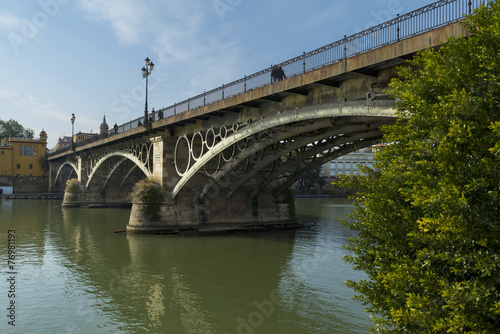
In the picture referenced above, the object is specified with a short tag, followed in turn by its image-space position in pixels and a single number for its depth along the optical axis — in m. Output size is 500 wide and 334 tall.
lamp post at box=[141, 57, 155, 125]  25.86
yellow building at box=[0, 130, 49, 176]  78.06
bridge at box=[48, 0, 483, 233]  12.41
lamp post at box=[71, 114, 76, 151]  53.41
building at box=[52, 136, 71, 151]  122.44
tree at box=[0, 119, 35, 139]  102.81
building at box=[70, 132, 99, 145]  114.00
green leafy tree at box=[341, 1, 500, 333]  4.33
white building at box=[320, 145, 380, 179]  101.75
